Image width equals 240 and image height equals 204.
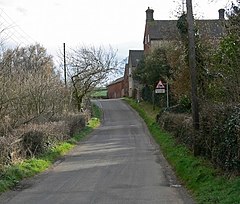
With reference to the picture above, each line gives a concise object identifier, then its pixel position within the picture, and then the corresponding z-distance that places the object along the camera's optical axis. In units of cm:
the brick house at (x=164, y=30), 3300
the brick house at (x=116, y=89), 11250
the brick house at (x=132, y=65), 8766
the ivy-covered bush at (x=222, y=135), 1245
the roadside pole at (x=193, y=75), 1814
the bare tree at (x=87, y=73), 5269
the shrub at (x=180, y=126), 2110
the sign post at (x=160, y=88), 3947
